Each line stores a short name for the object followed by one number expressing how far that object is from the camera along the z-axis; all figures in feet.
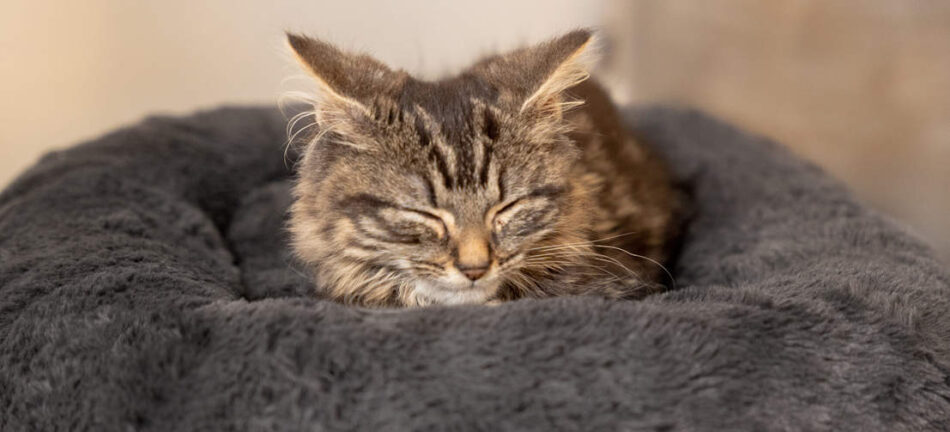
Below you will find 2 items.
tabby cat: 1.59
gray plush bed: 1.42
